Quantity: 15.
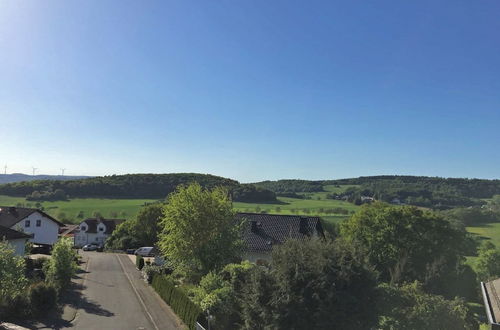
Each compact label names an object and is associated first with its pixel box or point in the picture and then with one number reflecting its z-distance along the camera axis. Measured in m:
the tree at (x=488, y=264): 64.93
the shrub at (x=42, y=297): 23.31
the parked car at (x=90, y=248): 72.36
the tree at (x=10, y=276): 20.23
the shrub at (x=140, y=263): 44.81
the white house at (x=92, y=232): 86.94
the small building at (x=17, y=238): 35.06
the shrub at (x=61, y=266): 29.69
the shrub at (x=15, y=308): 21.78
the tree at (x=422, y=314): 20.16
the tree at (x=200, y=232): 30.12
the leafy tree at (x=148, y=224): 70.00
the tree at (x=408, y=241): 47.59
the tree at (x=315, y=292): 15.85
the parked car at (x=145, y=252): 59.88
